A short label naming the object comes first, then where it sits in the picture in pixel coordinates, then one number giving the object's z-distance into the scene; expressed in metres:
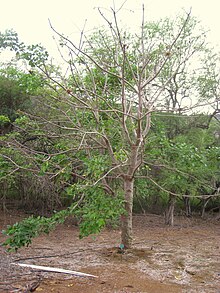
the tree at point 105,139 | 5.31
